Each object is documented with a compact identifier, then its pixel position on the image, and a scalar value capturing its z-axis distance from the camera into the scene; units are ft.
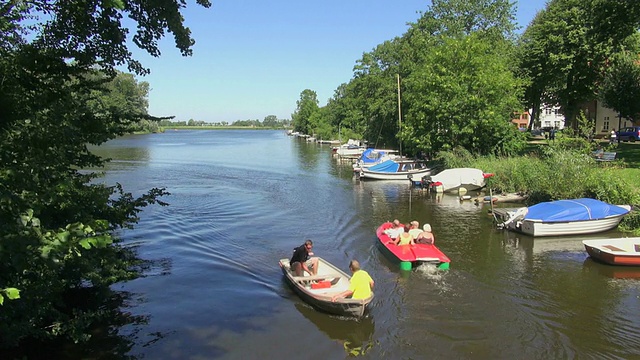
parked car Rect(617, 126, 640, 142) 153.48
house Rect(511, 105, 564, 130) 318.32
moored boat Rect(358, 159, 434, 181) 130.82
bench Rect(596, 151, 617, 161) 95.45
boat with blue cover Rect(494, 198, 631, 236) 64.39
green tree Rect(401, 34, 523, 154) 118.42
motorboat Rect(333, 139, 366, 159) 208.27
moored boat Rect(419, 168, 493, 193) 105.40
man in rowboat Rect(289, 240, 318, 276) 47.78
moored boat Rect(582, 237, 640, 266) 51.75
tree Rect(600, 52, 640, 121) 127.75
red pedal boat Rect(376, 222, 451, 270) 51.74
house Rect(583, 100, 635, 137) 186.50
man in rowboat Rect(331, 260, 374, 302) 39.83
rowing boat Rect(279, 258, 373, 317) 39.52
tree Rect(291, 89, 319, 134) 459.77
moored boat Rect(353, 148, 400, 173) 153.36
